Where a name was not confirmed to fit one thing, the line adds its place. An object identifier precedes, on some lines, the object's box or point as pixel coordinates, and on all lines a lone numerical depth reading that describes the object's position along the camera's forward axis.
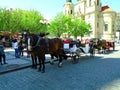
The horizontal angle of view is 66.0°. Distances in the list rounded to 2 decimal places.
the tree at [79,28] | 26.57
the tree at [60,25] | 24.70
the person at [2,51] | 5.32
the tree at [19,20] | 19.07
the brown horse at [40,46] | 4.47
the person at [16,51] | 7.01
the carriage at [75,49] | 6.07
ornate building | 30.81
